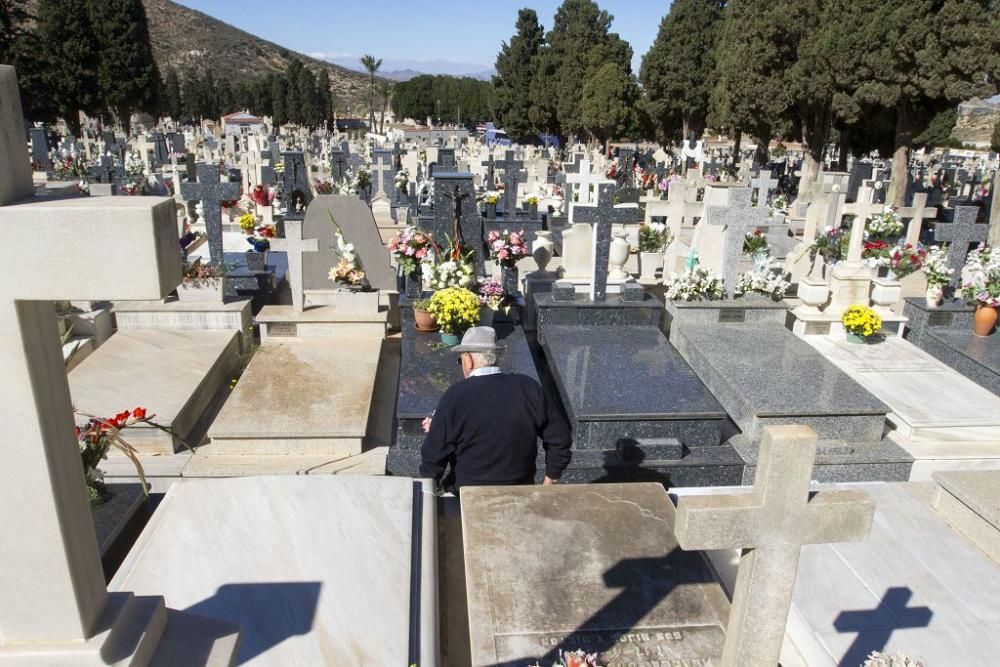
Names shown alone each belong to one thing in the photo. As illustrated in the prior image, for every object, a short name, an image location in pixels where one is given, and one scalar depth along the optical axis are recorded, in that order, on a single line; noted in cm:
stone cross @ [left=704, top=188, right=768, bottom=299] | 798
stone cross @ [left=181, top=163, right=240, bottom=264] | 890
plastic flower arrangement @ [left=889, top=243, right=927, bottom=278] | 888
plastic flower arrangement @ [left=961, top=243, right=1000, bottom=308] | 779
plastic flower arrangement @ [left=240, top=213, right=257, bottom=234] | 1150
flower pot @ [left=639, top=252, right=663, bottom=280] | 1189
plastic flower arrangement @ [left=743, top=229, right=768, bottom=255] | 1112
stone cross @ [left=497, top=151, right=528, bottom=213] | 1456
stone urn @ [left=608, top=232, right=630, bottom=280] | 867
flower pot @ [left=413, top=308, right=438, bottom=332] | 724
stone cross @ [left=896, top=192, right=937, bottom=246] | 1296
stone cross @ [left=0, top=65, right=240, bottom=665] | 160
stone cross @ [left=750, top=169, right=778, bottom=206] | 1359
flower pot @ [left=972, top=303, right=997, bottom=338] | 778
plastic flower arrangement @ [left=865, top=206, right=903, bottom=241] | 1115
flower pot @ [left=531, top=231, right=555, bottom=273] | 985
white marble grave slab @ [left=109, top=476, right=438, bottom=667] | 278
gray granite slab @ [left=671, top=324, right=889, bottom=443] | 593
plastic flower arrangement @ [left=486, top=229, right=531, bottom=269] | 812
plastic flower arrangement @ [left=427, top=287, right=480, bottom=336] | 674
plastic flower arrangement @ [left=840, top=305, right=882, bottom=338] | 763
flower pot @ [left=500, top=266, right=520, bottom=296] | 852
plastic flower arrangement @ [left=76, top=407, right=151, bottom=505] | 421
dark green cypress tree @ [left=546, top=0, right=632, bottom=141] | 4147
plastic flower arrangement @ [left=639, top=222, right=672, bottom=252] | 1269
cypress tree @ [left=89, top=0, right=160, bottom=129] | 4112
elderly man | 377
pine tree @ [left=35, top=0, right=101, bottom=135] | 3912
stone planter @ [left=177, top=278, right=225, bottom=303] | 795
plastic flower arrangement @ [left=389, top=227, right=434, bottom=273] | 765
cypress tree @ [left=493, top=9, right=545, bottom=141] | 4706
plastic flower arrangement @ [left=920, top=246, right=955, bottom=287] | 839
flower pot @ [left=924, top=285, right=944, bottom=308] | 809
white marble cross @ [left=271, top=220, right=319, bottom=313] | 775
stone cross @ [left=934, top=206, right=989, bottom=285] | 859
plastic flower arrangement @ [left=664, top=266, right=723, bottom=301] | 815
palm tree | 8031
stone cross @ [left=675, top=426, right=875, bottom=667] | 220
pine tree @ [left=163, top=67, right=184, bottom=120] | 6347
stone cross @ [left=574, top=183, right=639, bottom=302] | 777
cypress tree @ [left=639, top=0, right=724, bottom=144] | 3369
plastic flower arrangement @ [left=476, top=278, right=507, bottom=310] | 746
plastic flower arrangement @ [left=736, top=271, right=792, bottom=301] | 833
